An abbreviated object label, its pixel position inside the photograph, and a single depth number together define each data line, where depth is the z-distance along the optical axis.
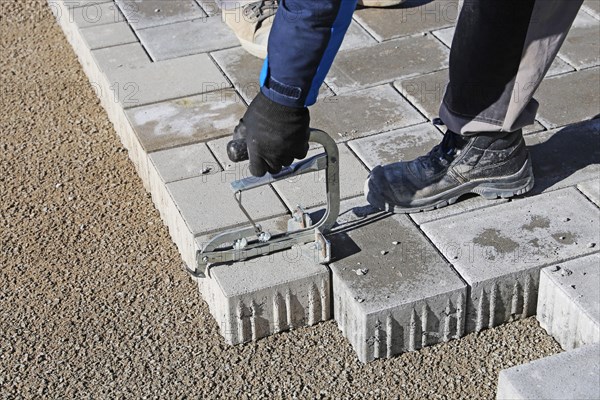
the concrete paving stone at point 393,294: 3.18
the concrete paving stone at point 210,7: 5.29
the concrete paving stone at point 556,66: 4.49
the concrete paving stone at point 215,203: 3.58
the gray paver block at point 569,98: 4.14
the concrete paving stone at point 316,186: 3.69
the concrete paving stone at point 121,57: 4.75
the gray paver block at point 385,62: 4.55
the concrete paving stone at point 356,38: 4.88
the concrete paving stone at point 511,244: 3.29
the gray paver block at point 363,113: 4.16
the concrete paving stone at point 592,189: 3.61
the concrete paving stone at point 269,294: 3.26
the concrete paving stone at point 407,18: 5.01
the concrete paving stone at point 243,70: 4.46
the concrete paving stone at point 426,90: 4.29
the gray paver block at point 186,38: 4.90
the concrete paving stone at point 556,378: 2.77
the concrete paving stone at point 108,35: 4.98
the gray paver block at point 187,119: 4.14
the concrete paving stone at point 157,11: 5.21
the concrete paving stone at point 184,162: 3.88
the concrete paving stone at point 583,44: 4.58
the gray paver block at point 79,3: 5.45
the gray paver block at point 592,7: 5.05
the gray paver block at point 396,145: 3.93
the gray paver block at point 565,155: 3.73
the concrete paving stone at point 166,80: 4.47
